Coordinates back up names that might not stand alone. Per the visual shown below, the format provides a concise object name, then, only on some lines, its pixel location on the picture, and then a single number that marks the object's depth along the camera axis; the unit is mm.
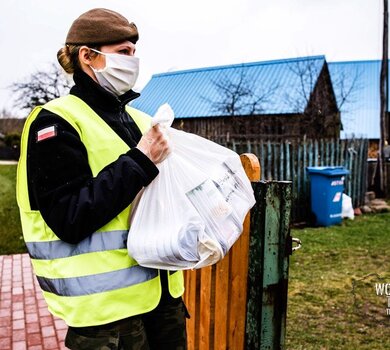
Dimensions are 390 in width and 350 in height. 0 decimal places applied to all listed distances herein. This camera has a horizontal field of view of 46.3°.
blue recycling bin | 8305
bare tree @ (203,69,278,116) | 18078
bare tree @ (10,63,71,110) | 27703
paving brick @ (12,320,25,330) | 4016
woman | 1460
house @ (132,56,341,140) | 15438
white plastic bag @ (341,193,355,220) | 9047
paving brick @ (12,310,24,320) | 4242
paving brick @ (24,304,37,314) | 4410
